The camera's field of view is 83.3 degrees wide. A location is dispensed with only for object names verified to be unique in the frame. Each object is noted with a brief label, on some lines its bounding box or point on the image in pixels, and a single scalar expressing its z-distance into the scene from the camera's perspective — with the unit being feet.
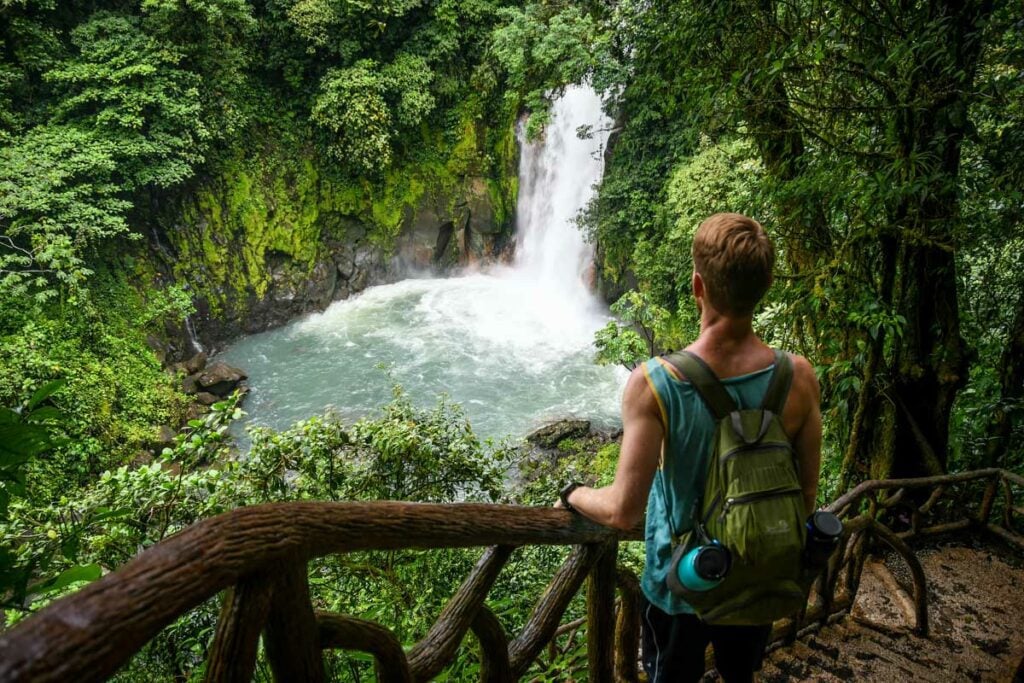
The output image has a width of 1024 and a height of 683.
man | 4.12
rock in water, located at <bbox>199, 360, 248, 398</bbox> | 40.14
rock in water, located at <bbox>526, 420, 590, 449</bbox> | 34.24
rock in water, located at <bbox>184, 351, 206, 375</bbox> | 41.63
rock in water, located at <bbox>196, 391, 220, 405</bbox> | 39.06
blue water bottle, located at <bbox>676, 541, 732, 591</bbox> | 4.12
